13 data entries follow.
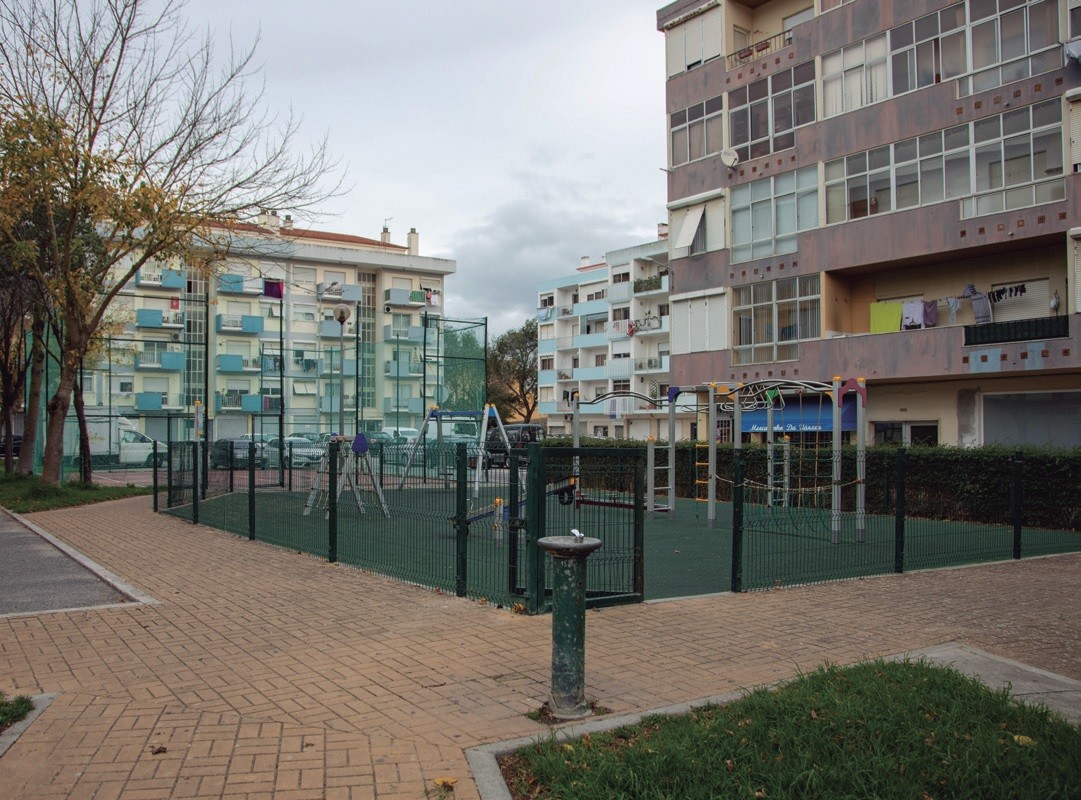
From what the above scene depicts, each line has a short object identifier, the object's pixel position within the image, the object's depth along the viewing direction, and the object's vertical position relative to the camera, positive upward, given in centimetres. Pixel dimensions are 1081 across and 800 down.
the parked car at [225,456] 1506 -50
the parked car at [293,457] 1455 -49
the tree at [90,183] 1806 +504
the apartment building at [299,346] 3425 +448
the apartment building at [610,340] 6147 +618
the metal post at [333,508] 1091 -97
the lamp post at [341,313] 2011 +256
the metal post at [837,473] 1177 -69
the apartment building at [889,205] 2161 +599
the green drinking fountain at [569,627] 518 -115
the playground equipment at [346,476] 1124 -68
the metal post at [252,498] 1342 -105
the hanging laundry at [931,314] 2450 +299
